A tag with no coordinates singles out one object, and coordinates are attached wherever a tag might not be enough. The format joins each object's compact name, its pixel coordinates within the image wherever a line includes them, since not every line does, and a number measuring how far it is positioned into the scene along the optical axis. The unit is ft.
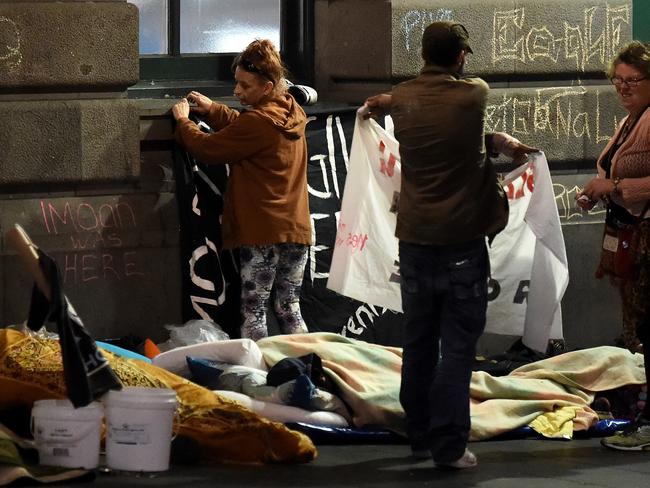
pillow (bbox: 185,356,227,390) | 44.02
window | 54.40
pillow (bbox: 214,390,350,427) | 42.03
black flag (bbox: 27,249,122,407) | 34.51
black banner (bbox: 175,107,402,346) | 51.20
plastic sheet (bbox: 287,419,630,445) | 42.13
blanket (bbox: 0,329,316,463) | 38.88
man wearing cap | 38.77
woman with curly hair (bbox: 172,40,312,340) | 48.98
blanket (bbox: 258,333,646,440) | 43.22
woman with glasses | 42.22
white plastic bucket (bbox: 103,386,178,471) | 36.86
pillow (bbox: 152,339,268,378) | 44.69
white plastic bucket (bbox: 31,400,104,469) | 36.59
